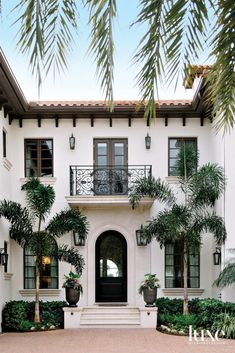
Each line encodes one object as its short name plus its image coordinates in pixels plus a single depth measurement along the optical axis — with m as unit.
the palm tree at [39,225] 15.45
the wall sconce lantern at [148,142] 17.81
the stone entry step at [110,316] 16.02
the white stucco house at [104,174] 17.42
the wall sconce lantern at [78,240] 17.31
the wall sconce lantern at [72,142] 17.80
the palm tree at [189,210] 15.49
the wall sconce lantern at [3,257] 15.53
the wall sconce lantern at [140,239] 17.14
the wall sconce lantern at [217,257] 16.27
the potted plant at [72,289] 16.20
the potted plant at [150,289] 16.03
